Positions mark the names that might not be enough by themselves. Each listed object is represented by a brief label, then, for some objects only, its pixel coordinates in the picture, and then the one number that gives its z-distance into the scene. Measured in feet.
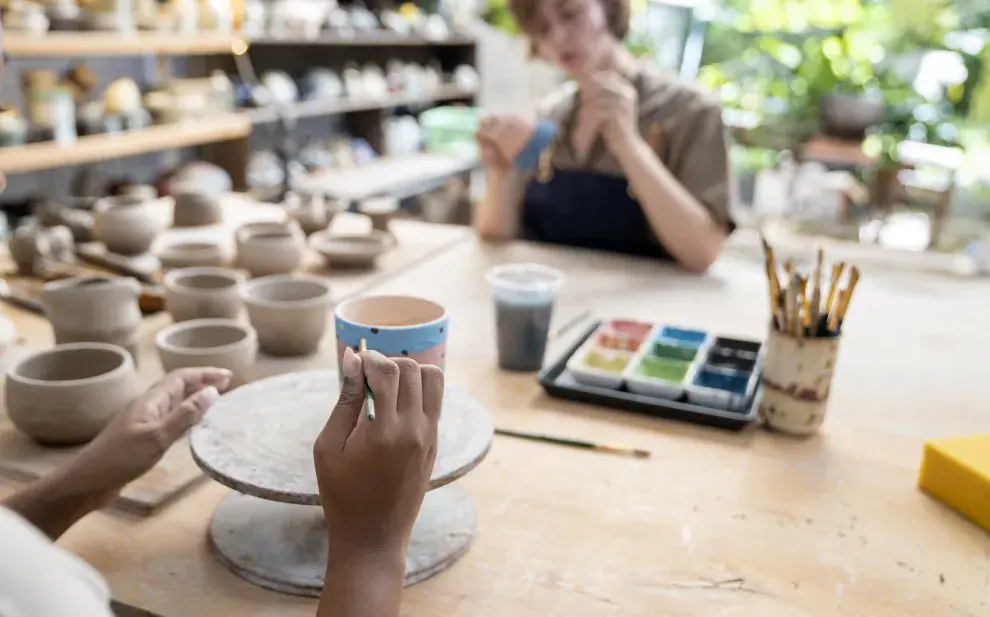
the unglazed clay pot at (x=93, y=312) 3.98
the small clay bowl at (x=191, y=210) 6.86
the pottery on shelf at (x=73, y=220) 6.23
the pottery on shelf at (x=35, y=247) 5.53
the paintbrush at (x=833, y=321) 3.49
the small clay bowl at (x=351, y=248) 5.84
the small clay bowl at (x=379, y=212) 6.66
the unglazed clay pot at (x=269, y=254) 5.45
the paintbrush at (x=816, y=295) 3.41
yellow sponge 2.99
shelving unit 8.48
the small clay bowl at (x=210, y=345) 3.64
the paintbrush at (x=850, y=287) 3.35
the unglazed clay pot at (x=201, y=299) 4.46
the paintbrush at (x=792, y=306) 3.46
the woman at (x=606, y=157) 6.23
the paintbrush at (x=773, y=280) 3.52
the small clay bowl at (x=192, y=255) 5.48
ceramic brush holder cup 3.50
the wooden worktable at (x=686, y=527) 2.55
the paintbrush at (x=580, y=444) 3.43
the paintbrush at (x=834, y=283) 3.41
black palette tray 3.62
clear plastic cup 4.16
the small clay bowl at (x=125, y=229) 5.88
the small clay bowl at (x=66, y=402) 3.19
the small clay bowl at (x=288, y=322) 4.17
